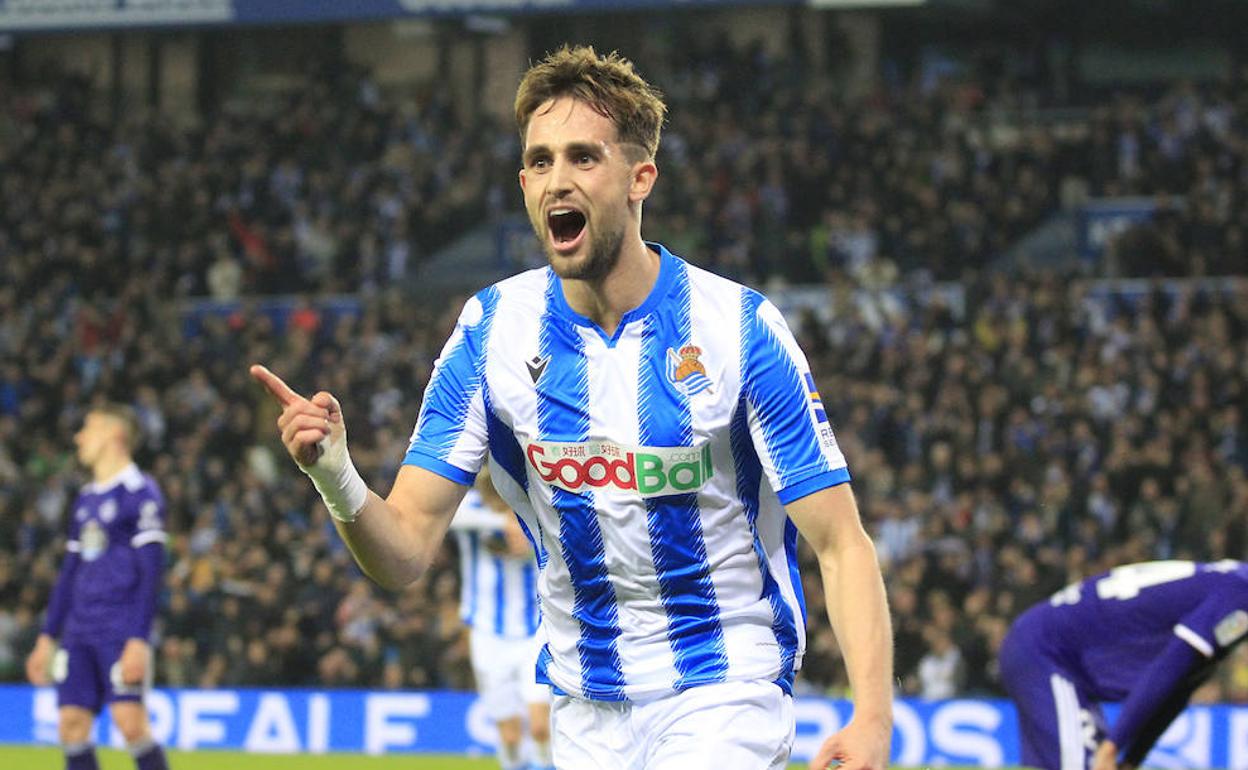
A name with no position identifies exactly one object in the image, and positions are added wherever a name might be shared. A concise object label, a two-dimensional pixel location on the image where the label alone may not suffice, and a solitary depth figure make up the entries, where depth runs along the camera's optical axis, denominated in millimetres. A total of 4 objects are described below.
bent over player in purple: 11367
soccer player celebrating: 7262
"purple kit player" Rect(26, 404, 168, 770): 18344
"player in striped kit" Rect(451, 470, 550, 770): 18812
